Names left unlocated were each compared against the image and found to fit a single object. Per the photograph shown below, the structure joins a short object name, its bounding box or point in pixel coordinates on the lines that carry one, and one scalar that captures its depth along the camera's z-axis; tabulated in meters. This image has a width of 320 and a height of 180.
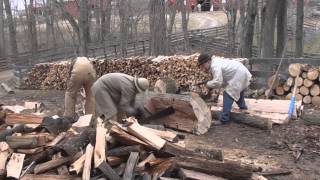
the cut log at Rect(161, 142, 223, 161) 4.18
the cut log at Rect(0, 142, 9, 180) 4.04
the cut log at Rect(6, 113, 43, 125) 5.24
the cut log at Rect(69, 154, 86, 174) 3.89
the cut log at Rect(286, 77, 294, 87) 8.09
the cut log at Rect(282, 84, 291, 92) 8.17
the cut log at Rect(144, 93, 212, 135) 6.13
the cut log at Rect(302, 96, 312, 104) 7.93
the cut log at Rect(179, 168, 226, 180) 3.94
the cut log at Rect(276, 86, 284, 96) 8.25
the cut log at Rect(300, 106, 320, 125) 6.48
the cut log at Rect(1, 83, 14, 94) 12.89
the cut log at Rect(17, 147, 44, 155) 4.23
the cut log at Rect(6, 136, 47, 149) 4.30
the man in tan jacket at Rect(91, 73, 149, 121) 5.96
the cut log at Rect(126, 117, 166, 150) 4.12
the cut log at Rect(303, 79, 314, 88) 7.83
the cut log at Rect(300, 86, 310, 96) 7.91
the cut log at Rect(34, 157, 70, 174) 3.99
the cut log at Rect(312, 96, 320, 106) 7.81
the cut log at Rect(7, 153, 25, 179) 3.95
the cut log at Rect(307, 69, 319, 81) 7.72
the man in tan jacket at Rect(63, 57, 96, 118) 6.90
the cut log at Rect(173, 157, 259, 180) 4.01
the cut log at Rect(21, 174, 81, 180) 3.89
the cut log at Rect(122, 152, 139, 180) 3.77
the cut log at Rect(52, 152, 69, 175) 3.98
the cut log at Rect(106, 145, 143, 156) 4.06
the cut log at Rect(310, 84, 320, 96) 7.80
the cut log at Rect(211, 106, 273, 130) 6.26
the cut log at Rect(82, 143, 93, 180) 3.81
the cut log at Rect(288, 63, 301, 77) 7.91
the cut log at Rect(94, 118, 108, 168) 3.92
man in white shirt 6.24
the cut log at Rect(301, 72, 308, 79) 7.88
